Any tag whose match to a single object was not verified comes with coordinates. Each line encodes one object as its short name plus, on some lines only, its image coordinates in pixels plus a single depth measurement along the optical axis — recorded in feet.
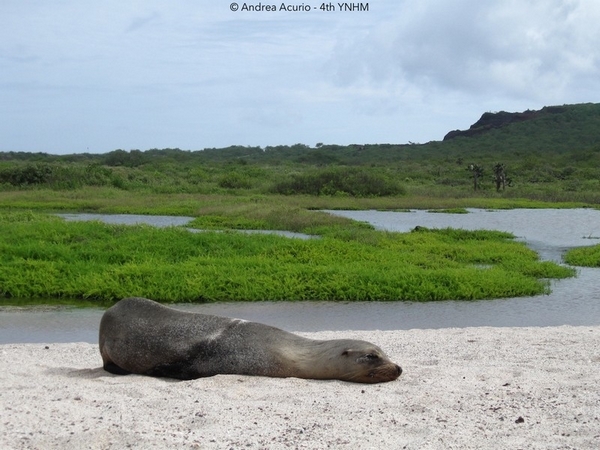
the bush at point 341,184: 131.23
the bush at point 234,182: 147.74
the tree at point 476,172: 145.56
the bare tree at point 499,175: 145.84
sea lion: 21.36
